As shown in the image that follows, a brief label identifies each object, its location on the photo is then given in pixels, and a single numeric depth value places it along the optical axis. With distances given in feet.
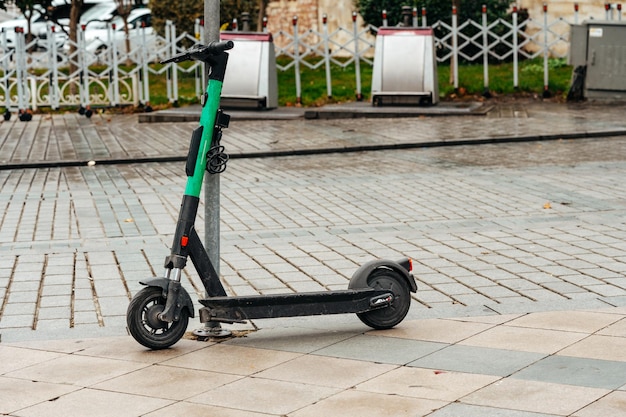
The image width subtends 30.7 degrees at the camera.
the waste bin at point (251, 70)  63.77
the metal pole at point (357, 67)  69.51
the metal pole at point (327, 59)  70.08
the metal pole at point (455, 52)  69.15
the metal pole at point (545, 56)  69.21
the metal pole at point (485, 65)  69.01
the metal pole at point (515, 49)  69.26
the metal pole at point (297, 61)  69.31
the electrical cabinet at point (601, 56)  65.41
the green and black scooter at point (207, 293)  18.76
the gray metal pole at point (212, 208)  19.63
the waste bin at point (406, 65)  63.10
